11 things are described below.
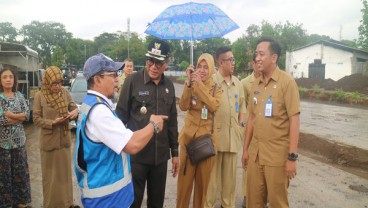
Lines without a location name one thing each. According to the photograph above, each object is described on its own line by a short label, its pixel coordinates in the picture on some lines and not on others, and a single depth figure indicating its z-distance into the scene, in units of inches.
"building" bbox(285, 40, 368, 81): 1147.9
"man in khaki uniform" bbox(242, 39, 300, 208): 120.5
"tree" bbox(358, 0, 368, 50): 1528.1
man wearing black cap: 124.3
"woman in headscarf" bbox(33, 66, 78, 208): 163.0
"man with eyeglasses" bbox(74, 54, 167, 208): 81.4
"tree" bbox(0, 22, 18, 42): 2757.9
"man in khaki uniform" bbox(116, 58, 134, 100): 239.0
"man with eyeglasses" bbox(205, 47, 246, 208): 164.9
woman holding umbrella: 142.6
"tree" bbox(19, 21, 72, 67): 2913.4
